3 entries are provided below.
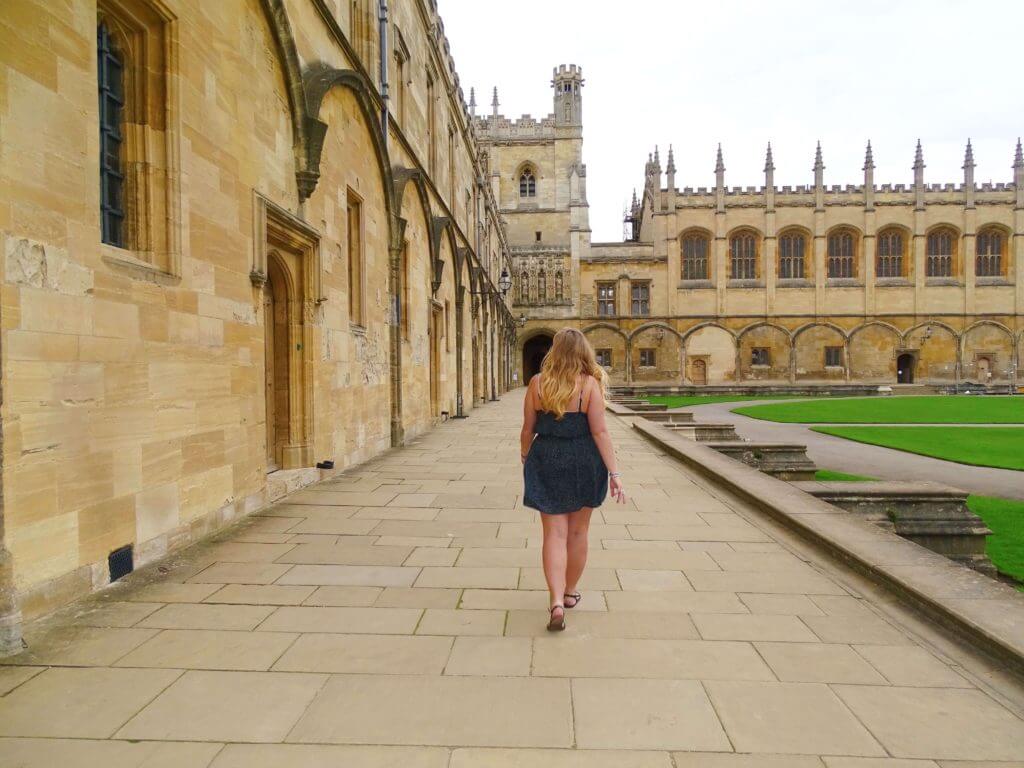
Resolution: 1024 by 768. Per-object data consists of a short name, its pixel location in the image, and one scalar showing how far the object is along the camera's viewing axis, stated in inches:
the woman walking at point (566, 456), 126.1
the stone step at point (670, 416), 607.4
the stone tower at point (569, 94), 1814.7
